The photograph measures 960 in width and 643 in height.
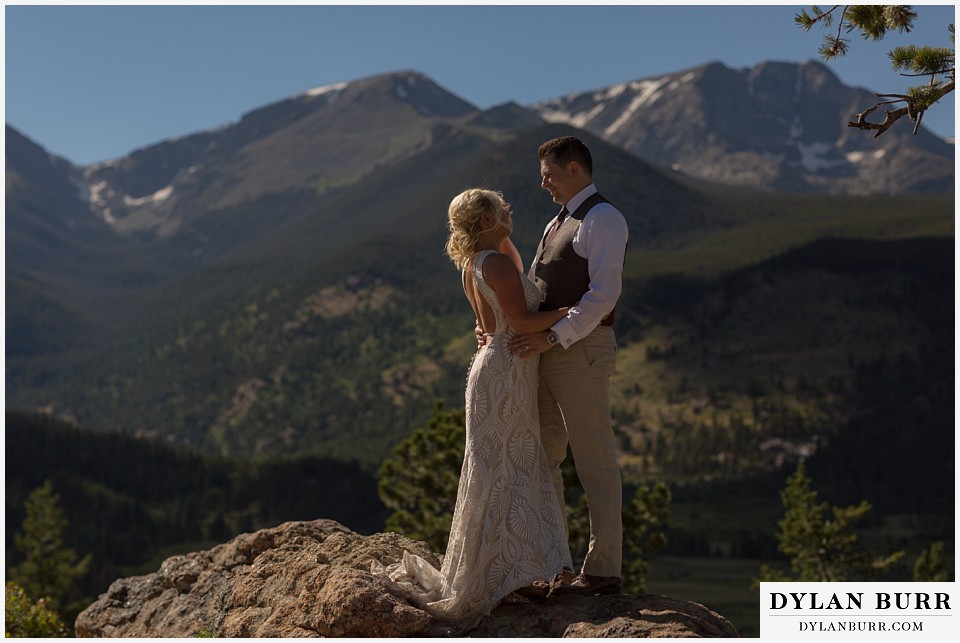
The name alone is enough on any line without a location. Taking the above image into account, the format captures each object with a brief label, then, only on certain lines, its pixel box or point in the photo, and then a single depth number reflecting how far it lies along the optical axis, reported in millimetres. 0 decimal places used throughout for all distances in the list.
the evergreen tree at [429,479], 38844
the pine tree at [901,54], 9703
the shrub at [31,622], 23438
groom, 9477
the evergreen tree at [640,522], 40906
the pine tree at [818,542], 65188
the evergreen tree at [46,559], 92750
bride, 9797
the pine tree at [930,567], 72438
